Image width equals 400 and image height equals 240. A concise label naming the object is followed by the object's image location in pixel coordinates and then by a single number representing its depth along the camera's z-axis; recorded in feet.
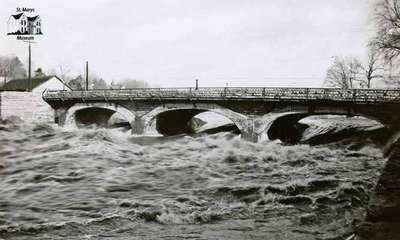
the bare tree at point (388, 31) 48.82
